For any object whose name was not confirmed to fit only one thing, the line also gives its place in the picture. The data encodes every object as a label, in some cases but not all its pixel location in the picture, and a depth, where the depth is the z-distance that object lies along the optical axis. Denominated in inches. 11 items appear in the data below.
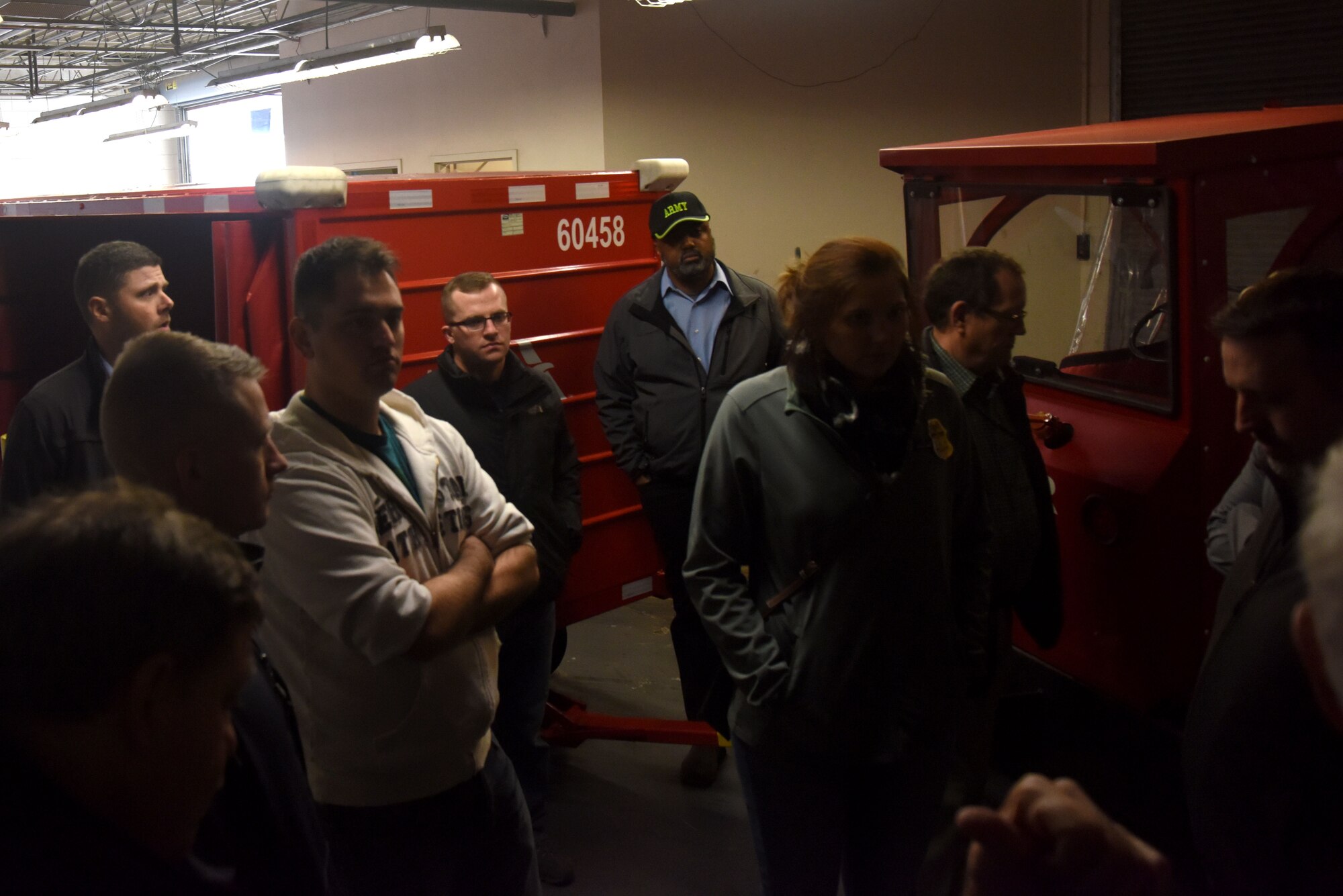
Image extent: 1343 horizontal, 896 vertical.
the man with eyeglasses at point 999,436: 105.3
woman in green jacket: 83.4
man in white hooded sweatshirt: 73.6
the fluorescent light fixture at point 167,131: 568.4
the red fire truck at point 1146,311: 112.4
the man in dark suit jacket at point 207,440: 56.9
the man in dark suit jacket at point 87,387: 124.6
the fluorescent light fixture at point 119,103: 462.9
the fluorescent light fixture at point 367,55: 274.4
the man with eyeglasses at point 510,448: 138.2
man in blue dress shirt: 157.2
